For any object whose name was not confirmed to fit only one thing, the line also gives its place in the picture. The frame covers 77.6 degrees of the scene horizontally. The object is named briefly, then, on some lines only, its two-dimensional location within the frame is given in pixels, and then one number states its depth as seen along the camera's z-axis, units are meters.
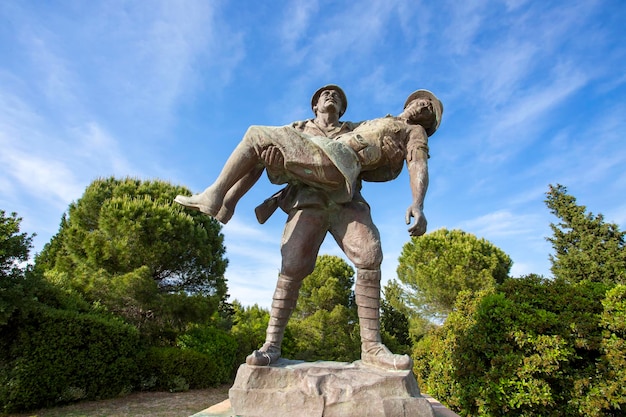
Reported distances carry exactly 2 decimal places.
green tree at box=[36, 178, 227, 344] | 9.70
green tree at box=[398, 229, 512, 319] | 14.18
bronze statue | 2.61
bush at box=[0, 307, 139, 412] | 6.52
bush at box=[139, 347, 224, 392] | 8.95
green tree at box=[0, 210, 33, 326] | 6.36
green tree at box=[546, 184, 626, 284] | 12.84
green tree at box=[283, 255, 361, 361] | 12.88
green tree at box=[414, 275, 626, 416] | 4.29
